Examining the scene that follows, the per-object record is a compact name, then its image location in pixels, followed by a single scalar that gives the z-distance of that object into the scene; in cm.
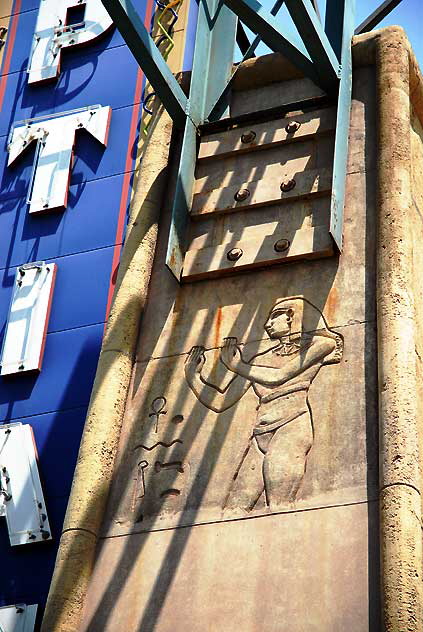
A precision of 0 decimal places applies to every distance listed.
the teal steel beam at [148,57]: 1267
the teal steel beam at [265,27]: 1248
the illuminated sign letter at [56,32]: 1998
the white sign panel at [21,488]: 1549
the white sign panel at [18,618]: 1464
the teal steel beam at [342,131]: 1205
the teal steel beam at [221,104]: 1380
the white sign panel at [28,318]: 1700
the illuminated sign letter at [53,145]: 1848
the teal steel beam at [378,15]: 1611
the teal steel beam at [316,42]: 1234
